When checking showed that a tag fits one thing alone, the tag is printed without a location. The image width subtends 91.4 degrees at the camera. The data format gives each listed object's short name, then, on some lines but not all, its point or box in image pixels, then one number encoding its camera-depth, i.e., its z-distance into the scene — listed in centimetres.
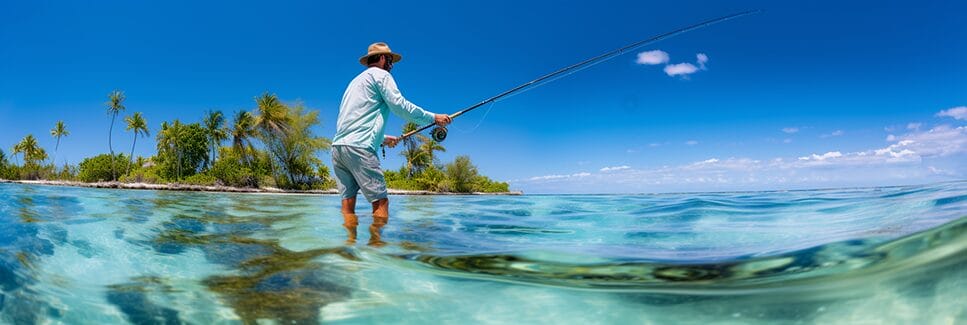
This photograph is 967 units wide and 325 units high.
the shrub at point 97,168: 4512
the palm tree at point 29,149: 5578
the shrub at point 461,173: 4228
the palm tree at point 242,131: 4266
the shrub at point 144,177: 4301
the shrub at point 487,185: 4384
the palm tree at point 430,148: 4559
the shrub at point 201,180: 3995
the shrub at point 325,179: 4106
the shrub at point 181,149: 4609
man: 454
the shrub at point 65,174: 4431
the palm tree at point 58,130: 5631
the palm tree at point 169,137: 4650
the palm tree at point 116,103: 4916
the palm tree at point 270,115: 4006
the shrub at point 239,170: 3925
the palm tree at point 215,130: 4738
